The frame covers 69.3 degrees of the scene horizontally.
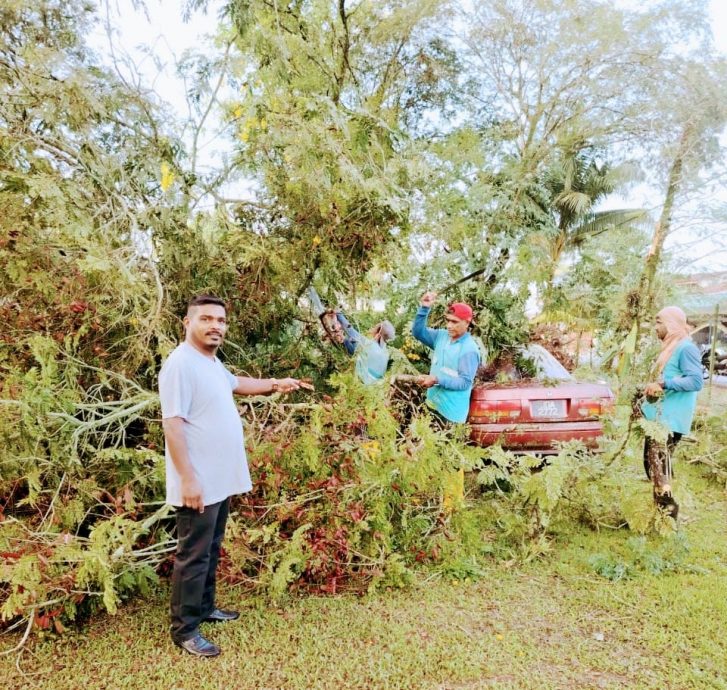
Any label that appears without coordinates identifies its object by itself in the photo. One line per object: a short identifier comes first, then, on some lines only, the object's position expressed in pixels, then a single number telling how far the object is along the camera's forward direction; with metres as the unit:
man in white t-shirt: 2.71
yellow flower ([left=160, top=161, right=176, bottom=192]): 4.36
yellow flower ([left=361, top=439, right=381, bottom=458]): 3.57
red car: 5.27
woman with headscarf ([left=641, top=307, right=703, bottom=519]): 4.16
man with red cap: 4.76
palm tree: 17.12
